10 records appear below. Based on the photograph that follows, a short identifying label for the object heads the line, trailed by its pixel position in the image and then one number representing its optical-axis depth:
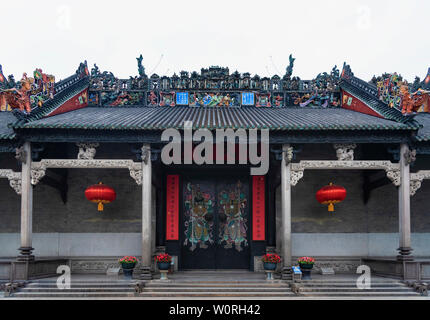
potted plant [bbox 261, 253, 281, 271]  10.46
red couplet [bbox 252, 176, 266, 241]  12.64
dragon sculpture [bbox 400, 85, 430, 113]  10.71
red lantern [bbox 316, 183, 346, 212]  11.17
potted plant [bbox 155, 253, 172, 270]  10.38
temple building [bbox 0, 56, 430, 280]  10.76
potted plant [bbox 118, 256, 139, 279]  10.24
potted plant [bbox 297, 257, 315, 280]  10.30
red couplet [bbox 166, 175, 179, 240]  12.62
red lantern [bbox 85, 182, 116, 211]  11.13
